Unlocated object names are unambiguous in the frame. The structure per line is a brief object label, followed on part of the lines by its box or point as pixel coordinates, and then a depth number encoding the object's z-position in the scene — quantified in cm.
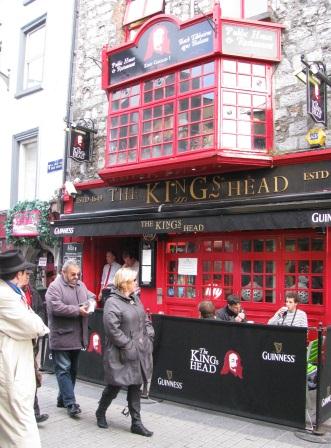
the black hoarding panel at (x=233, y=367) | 562
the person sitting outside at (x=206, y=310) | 697
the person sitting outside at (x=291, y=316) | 743
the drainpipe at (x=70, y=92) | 1297
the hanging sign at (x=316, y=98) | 791
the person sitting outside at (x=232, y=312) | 744
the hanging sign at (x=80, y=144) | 1201
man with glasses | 603
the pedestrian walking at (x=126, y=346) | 534
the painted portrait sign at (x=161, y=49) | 945
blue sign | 1319
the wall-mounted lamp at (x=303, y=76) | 793
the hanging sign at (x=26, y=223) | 1330
